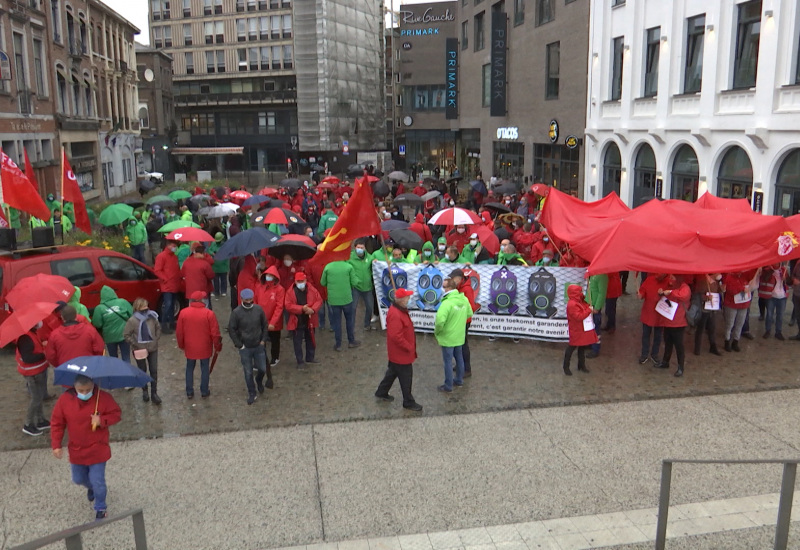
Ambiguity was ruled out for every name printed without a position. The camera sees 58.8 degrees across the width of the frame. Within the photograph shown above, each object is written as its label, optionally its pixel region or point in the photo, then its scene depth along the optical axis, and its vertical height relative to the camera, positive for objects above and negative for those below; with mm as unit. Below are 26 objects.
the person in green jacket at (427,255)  12867 -1874
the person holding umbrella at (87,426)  6496 -2488
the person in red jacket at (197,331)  9375 -2348
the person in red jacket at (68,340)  8203 -2159
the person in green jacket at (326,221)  17344 -1706
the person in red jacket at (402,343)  8836 -2374
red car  10812 -1935
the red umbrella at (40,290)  7926 -1578
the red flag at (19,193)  13891 -811
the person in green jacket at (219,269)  15292 -2530
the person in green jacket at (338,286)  11484 -2181
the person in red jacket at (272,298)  10523 -2160
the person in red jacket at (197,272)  12336 -2092
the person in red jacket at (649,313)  10398 -2379
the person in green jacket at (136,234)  17031 -1980
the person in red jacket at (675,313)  10125 -2292
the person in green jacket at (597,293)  11266 -2257
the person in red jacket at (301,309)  10602 -2322
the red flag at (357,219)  10594 -1018
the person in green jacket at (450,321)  9484 -2268
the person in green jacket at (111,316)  9758 -2240
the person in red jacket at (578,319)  10047 -2375
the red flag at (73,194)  15680 -947
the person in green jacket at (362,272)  12414 -2094
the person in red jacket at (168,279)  12727 -2268
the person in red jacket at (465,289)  9711 -2043
